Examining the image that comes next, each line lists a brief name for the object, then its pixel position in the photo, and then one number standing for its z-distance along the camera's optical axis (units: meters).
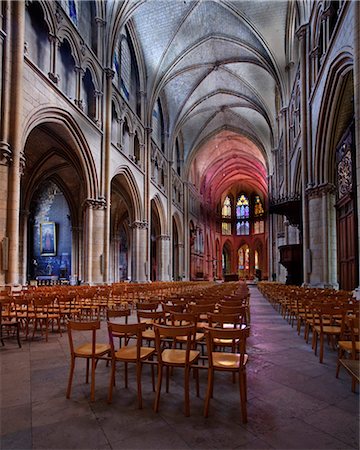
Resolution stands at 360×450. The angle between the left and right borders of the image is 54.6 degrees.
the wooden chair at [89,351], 3.81
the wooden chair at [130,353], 3.69
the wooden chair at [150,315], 5.11
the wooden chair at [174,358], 3.45
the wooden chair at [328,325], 5.28
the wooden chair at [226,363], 3.34
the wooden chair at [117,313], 4.98
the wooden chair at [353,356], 3.75
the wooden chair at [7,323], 6.42
